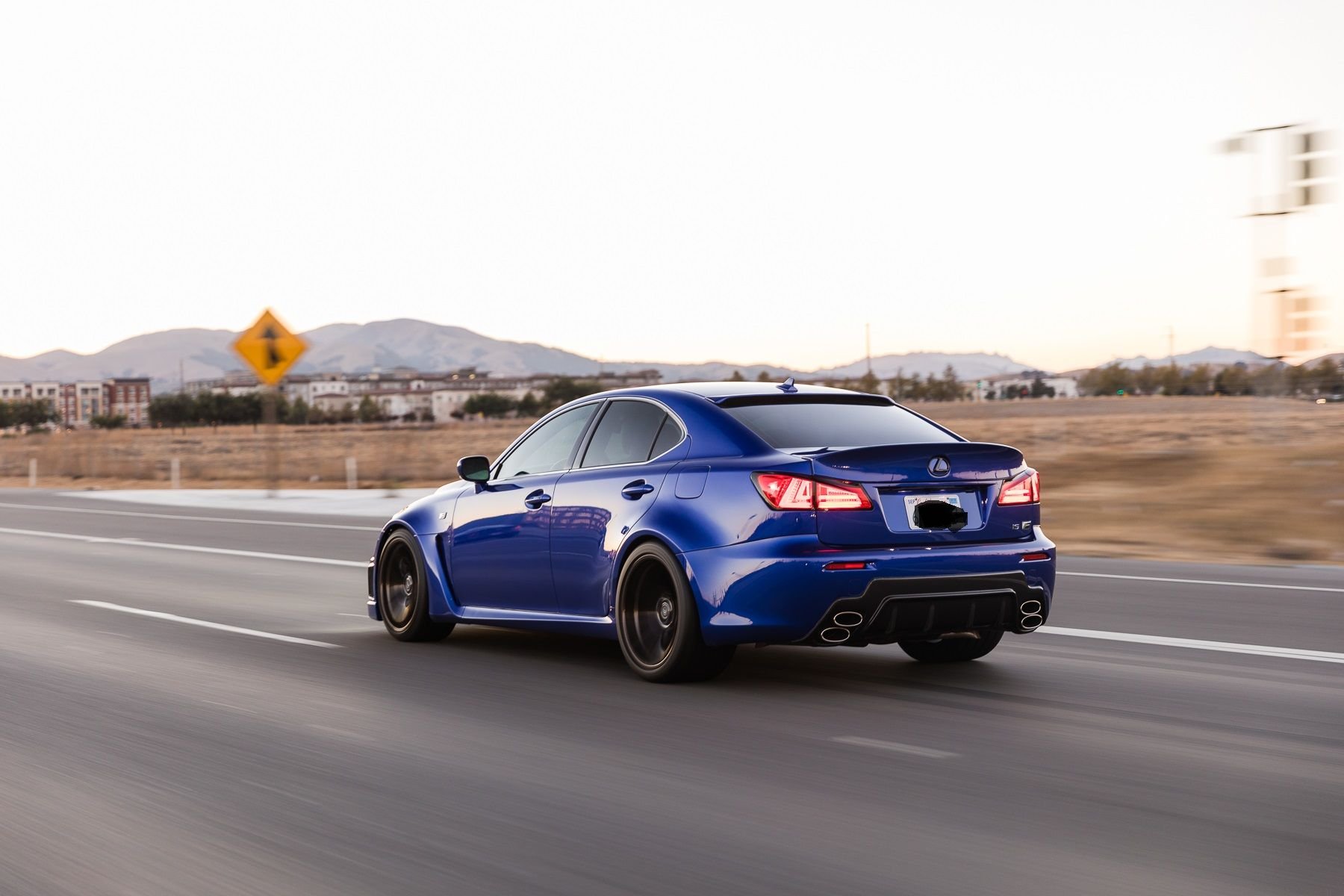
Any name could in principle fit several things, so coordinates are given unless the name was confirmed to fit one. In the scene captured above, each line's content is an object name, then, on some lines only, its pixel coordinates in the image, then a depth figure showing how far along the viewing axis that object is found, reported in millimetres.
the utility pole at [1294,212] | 19922
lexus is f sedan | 6980
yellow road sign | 27469
